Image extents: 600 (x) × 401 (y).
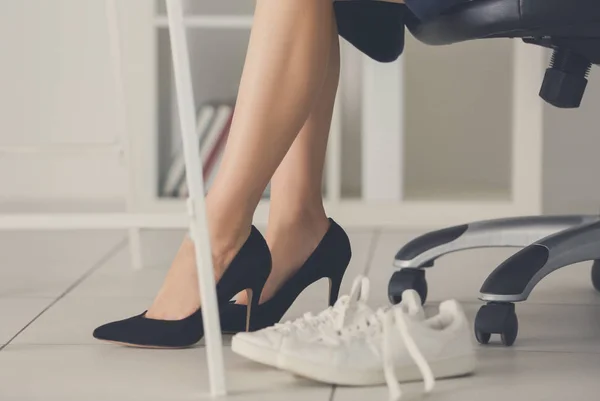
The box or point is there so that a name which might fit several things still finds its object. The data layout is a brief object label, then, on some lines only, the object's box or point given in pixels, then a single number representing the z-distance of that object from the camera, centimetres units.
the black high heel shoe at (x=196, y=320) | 195
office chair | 194
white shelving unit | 314
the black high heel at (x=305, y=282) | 204
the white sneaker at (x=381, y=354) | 180
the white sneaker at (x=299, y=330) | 183
